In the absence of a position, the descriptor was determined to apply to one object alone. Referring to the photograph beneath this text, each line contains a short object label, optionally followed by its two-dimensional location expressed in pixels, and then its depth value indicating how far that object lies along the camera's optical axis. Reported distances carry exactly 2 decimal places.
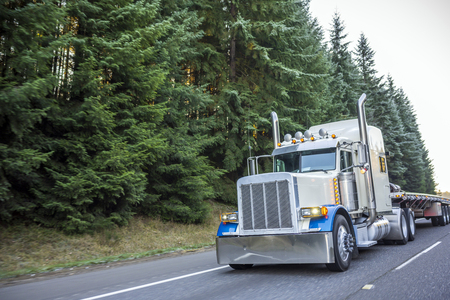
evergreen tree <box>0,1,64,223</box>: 8.89
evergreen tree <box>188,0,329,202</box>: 19.16
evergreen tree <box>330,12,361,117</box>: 35.25
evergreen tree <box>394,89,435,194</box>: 46.47
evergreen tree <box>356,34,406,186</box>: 41.03
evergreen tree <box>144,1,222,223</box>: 14.64
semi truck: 6.59
